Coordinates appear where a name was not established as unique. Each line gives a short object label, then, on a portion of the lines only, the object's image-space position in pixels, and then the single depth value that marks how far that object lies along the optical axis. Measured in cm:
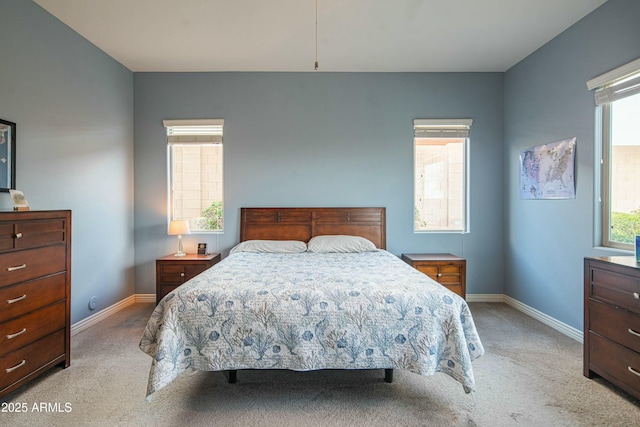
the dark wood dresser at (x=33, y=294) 188
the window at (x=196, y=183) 402
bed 181
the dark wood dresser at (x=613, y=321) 186
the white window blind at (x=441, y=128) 394
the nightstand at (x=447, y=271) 354
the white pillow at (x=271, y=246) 349
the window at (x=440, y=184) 405
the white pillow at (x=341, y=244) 351
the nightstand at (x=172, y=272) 345
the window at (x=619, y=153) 244
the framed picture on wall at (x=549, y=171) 294
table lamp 361
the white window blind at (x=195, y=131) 392
